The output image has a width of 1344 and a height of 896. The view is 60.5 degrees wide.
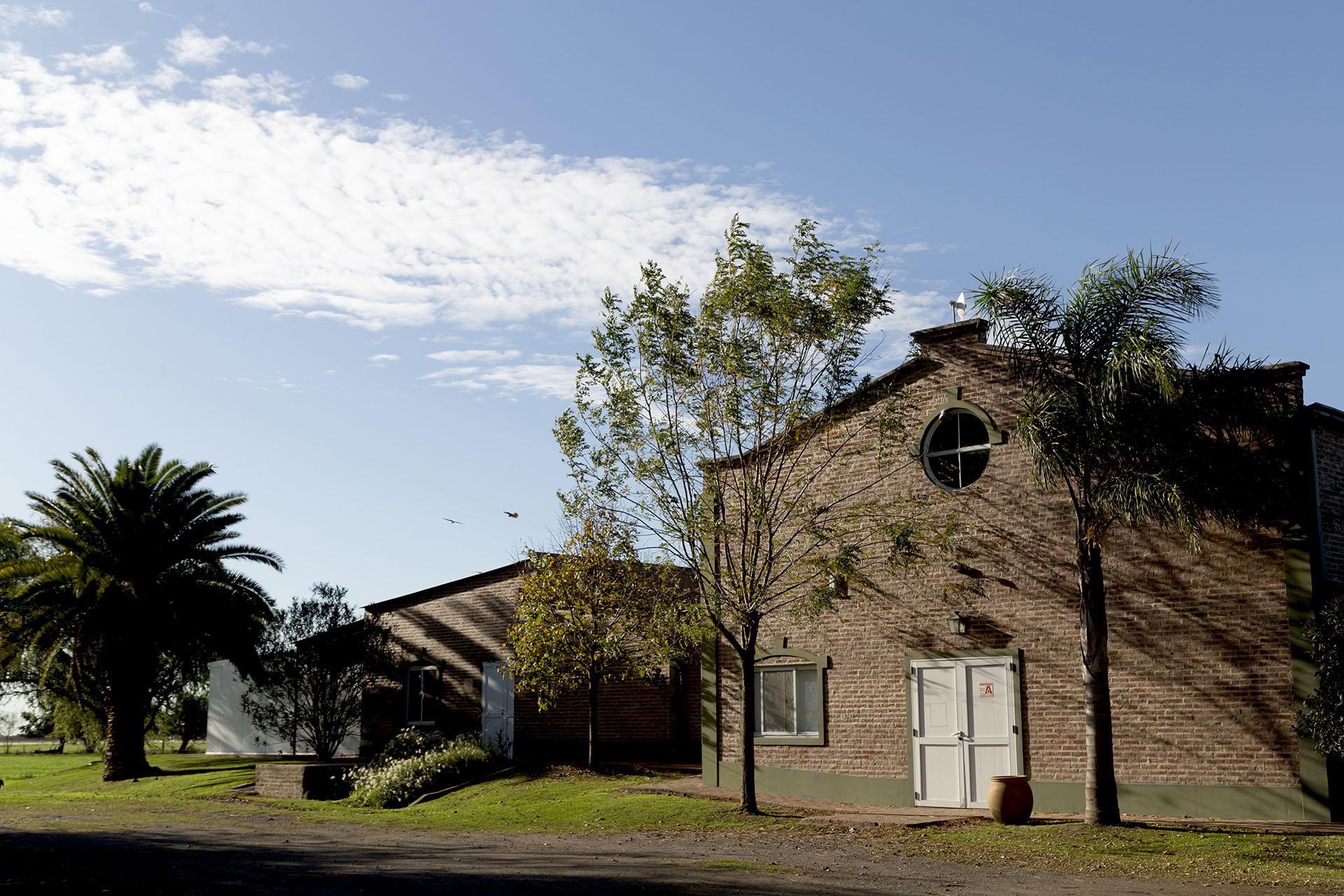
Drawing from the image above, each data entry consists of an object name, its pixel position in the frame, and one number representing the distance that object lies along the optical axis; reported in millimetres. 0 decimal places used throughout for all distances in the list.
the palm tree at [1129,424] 14430
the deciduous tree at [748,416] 17672
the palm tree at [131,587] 27531
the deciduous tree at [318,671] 29859
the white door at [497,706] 30141
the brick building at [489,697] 28469
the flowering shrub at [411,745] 25172
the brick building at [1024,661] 15305
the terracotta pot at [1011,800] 15328
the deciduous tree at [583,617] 20469
